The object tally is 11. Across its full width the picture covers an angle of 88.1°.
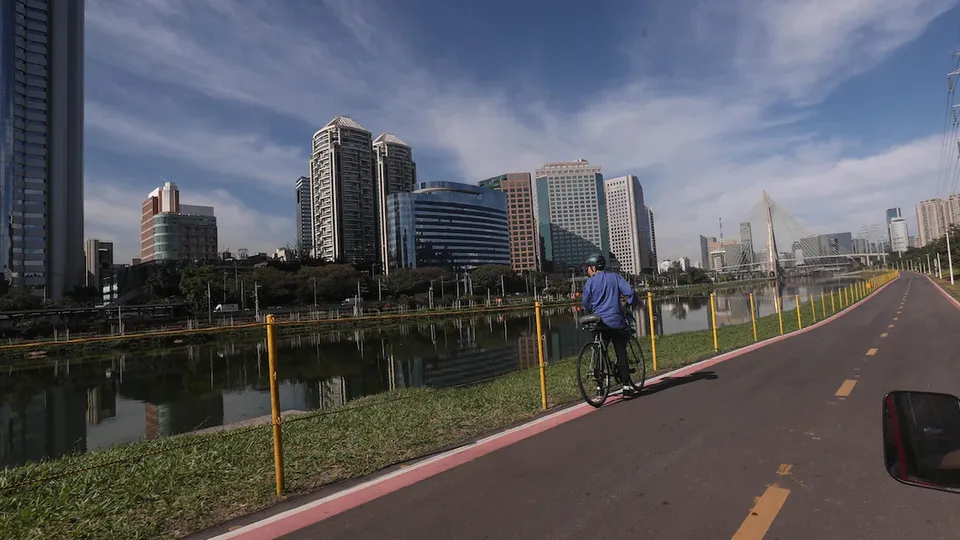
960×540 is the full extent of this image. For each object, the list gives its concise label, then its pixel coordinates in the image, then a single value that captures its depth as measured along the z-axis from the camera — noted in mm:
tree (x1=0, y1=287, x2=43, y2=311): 60619
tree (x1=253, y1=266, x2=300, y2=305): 85875
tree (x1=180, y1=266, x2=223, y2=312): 75875
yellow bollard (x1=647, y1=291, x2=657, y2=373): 9406
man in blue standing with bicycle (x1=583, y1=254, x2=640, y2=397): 6816
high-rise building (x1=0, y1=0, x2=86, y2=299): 82312
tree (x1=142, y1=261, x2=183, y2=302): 88875
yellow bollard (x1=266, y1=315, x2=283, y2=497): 4245
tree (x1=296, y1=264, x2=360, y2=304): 91875
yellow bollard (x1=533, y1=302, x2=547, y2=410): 6840
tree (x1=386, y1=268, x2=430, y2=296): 108250
